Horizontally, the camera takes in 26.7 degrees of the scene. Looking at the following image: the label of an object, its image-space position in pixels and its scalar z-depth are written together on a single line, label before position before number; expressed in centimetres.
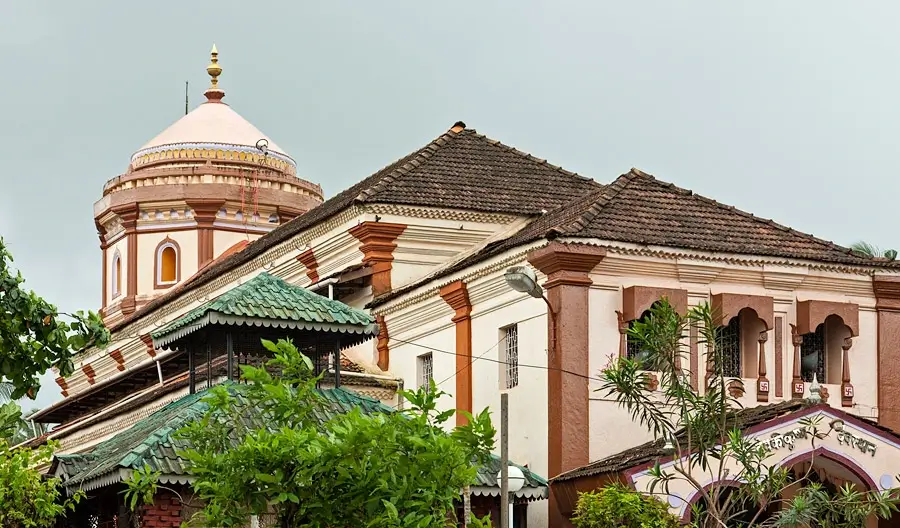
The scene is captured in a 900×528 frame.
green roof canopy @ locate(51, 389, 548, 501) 2139
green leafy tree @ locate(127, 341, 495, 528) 1645
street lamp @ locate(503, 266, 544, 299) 2333
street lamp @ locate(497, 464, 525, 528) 2138
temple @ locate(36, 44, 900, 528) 2409
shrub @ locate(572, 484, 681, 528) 2348
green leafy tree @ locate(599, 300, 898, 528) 1986
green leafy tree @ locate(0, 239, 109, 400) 1925
